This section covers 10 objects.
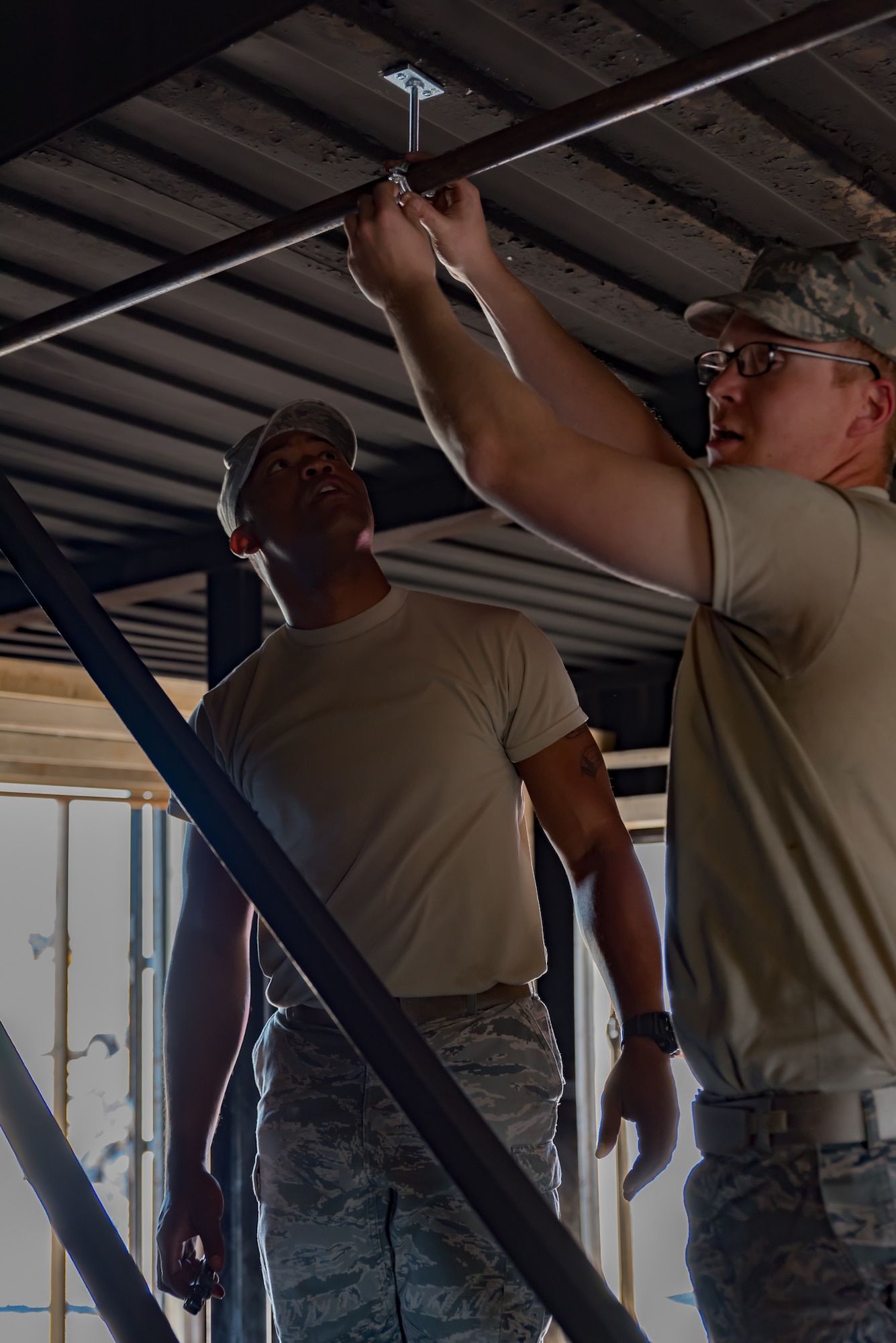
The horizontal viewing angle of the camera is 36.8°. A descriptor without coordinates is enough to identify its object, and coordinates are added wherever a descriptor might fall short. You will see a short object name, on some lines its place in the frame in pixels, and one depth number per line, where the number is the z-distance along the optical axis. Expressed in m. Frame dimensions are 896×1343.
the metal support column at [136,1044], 7.86
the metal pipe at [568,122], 1.35
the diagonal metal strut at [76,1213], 1.31
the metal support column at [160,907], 8.19
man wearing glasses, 1.27
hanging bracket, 2.37
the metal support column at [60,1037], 7.56
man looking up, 1.90
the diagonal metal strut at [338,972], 1.07
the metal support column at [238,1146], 4.90
